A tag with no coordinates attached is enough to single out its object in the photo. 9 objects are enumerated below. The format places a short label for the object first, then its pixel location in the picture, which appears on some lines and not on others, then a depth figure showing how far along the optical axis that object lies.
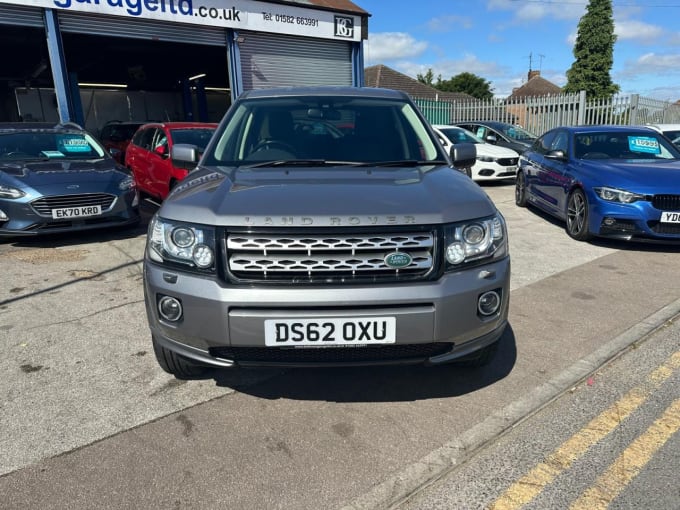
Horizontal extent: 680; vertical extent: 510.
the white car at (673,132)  10.67
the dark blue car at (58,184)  5.91
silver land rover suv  2.21
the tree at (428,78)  74.64
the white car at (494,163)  11.30
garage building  10.34
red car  8.16
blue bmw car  5.59
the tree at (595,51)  32.75
